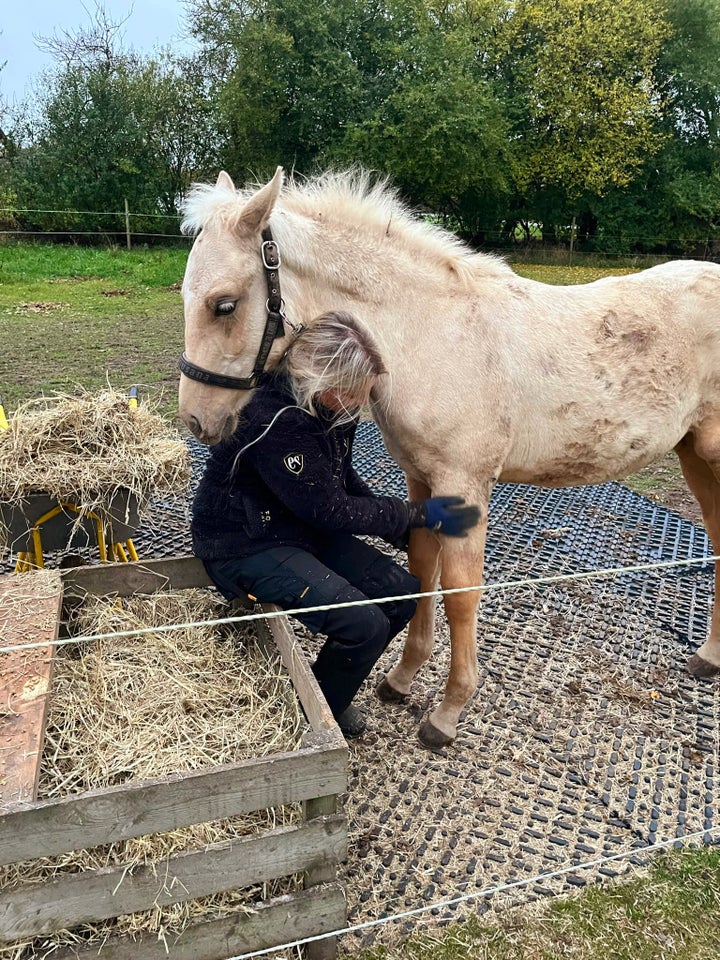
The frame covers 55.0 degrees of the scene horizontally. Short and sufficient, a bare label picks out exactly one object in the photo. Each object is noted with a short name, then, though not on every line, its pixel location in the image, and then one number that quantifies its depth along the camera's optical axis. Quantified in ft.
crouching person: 8.16
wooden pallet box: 5.63
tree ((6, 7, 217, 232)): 58.03
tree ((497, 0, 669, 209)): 70.44
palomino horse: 7.84
